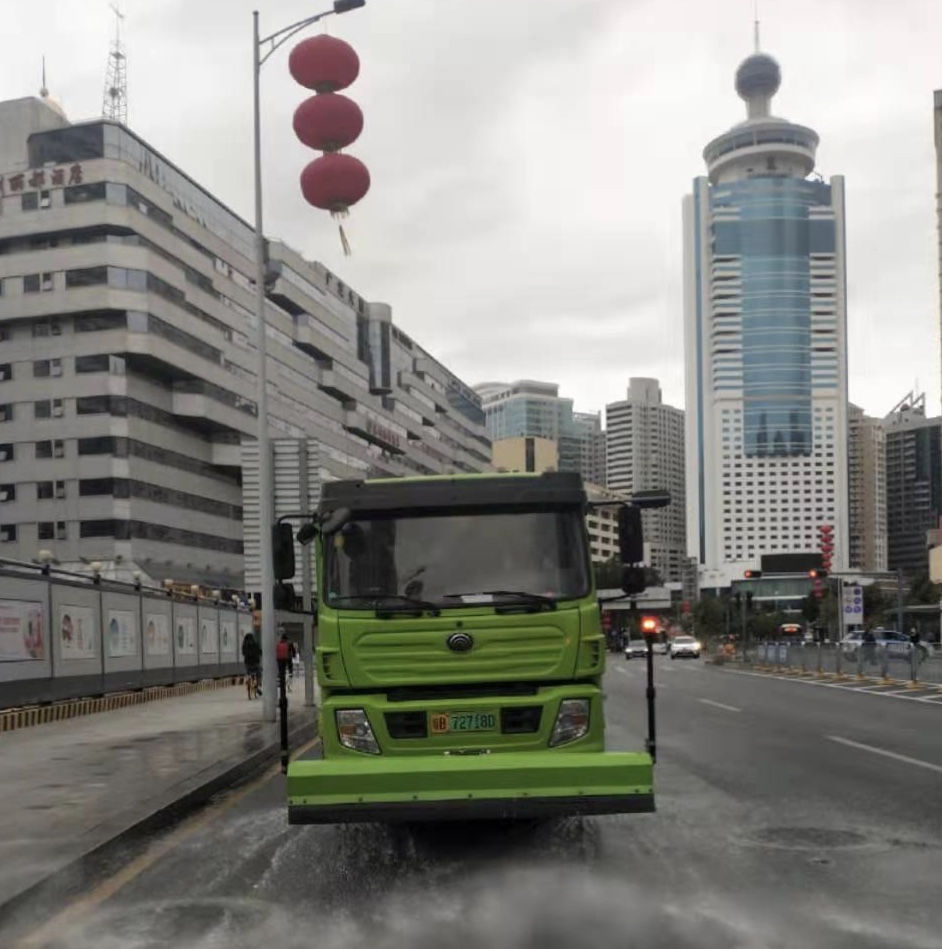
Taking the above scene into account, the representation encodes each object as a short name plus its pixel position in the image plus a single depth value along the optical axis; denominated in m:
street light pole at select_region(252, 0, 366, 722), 19.27
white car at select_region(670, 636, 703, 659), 63.91
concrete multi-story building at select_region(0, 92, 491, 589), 72.00
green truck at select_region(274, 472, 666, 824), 7.19
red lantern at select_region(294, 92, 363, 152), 15.07
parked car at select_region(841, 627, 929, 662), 31.70
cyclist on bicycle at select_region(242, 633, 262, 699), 28.11
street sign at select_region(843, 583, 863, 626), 40.12
